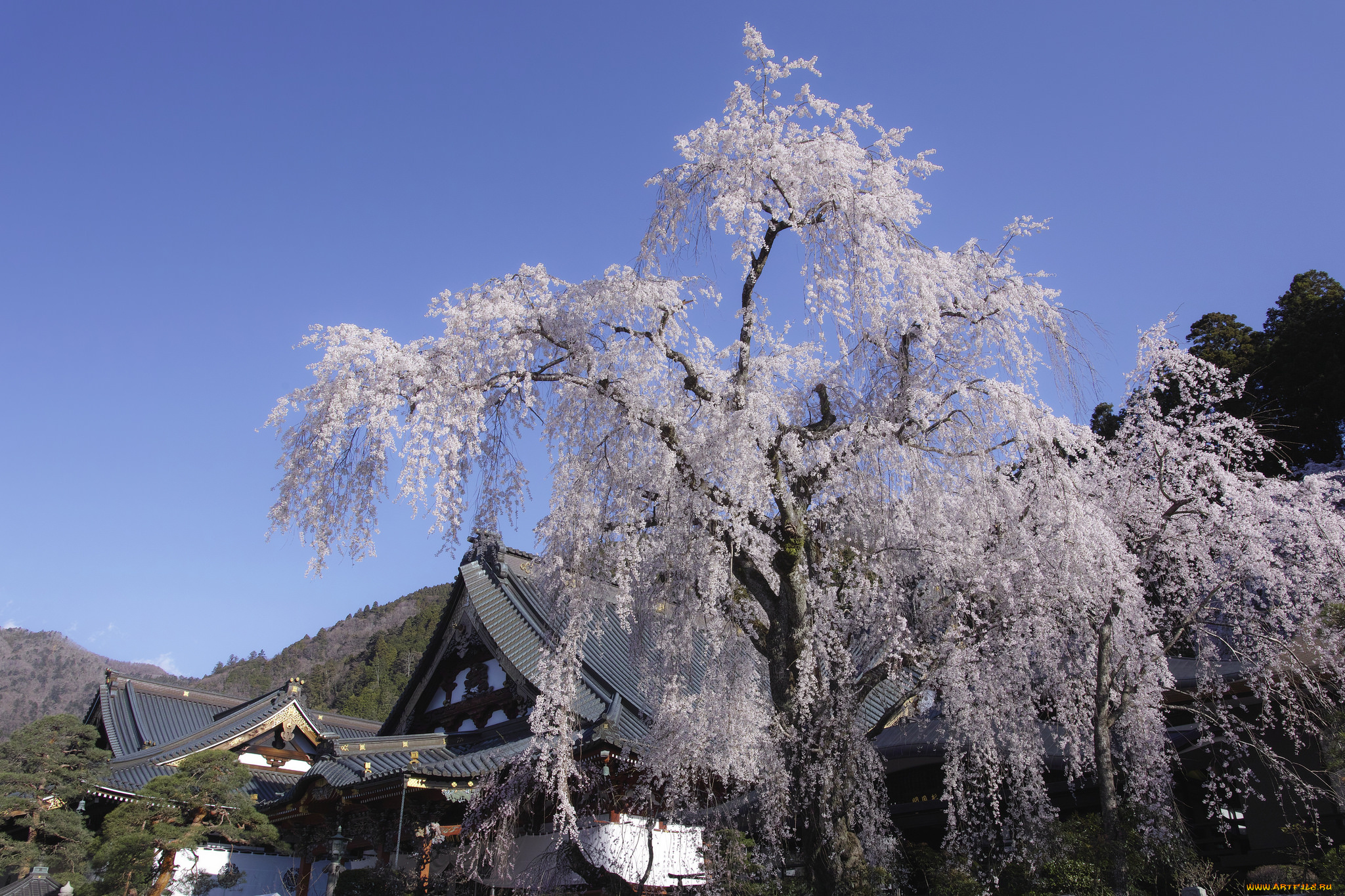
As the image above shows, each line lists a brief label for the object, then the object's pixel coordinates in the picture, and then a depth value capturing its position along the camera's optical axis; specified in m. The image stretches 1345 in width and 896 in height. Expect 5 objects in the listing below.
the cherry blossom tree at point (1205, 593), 8.98
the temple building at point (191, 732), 18.56
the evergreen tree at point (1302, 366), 19.64
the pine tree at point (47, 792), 15.35
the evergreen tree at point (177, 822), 13.15
